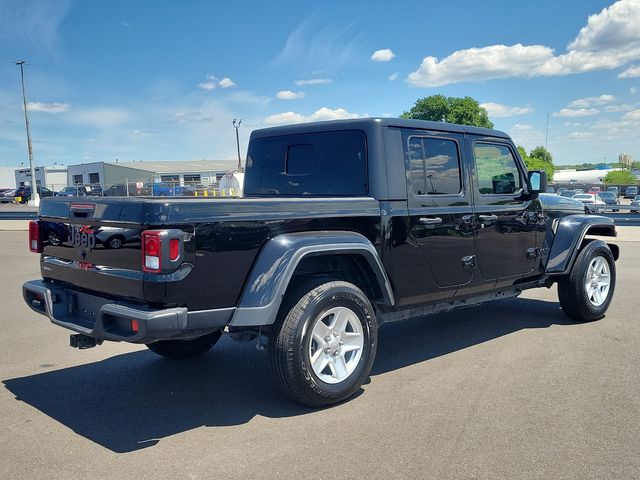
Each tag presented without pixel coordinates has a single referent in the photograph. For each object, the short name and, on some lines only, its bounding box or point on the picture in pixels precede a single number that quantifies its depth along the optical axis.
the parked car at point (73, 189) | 45.36
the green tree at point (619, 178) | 97.87
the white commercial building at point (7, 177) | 108.81
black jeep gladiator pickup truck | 3.60
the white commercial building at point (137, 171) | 75.44
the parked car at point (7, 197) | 58.34
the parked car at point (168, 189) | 37.22
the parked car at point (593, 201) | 30.21
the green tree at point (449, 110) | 68.00
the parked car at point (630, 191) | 63.27
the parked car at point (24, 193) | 51.14
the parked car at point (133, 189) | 37.84
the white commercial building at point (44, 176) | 92.38
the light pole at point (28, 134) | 39.03
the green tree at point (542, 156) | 84.80
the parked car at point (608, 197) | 37.59
